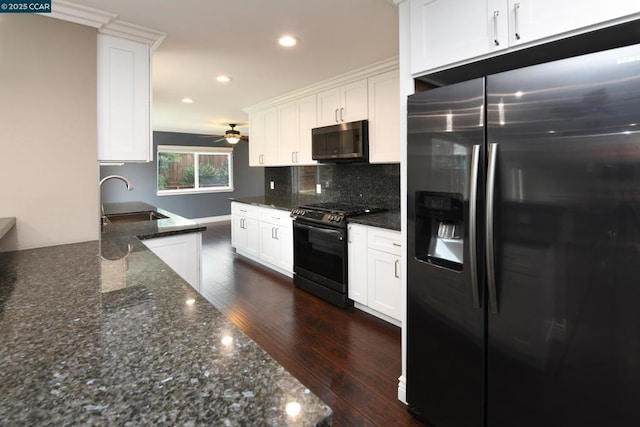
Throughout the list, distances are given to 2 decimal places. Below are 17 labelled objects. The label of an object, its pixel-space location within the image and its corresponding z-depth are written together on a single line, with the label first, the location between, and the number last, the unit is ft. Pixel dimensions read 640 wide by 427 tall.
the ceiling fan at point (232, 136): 19.60
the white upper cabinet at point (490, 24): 3.78
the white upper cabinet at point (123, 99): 7.00
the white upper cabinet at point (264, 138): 15.23
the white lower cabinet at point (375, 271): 8.87
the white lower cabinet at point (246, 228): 15.05
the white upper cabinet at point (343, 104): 10.94
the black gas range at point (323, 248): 10.32
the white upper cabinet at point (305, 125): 12.96
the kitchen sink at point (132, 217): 11.74
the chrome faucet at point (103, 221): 8.32
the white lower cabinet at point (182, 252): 7.70
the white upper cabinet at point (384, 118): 9.95
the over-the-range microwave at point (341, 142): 10.80
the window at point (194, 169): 24.96
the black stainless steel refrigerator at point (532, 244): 3.44
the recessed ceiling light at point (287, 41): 8.11
